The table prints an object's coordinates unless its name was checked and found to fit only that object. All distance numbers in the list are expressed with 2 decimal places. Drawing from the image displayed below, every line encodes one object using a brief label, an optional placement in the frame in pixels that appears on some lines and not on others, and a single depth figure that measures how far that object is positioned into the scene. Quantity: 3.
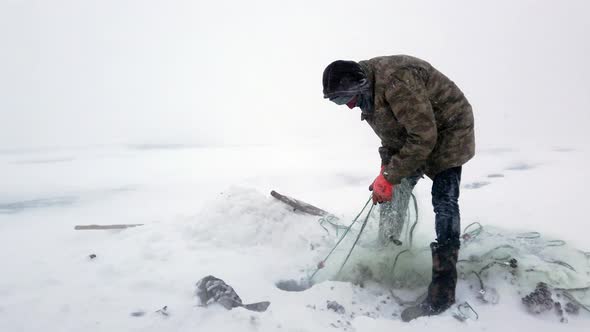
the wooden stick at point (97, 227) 4.27
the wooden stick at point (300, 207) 4.25
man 2.28
